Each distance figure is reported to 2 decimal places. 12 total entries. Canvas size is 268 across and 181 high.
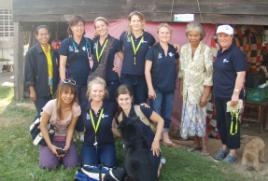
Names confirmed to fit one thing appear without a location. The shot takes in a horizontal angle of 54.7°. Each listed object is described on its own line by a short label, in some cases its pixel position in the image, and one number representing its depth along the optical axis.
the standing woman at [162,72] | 3.41
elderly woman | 3.37
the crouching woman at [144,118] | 2.82
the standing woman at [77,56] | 3.41
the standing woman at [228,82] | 3.16
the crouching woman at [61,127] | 3.06
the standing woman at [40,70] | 3.62
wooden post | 6.36
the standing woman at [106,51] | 3.38
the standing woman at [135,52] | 3.42
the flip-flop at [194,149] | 3.69
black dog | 2.69
